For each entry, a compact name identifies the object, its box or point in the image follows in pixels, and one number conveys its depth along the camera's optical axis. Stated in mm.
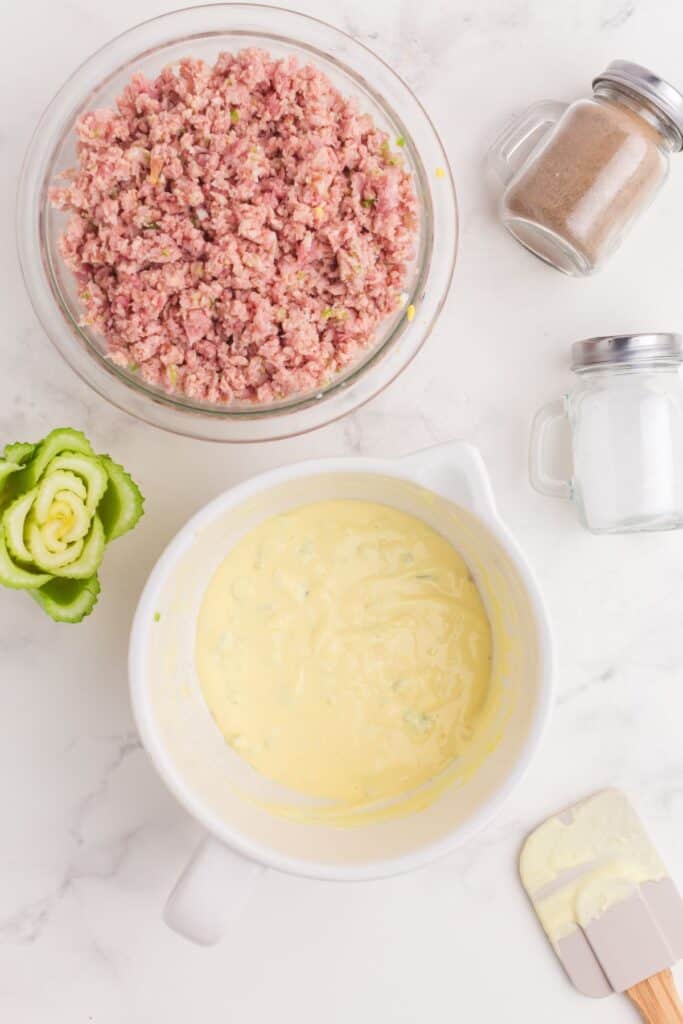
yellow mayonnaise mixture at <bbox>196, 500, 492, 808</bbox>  1114
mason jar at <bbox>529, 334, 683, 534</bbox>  1151
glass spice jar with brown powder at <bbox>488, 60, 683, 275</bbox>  1062
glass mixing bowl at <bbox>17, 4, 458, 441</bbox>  1053
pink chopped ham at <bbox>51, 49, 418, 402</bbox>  928
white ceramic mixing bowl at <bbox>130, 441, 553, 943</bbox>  963
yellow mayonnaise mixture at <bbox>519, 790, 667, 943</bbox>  1179
